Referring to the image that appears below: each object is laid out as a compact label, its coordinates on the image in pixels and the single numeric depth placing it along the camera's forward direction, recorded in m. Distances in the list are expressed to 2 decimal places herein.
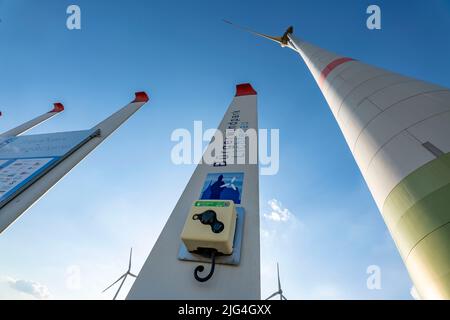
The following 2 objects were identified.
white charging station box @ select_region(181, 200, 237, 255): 0.93
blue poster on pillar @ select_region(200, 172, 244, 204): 1.36
